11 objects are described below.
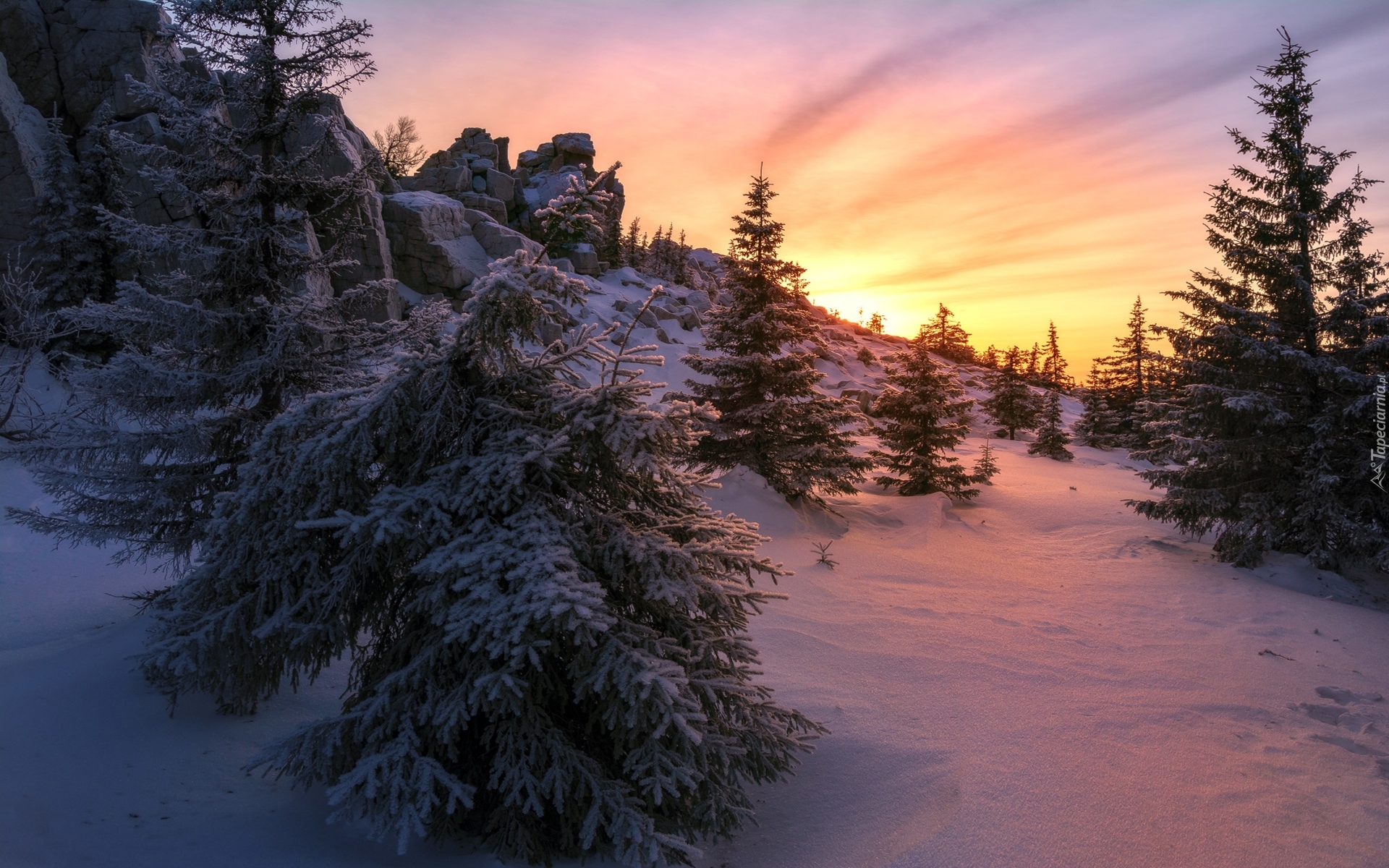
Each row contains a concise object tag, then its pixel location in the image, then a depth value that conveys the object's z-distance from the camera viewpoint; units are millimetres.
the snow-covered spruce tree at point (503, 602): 2900
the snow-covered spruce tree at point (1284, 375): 9227
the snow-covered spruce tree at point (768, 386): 12375
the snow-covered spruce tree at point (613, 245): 53656
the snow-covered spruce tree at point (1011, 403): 33406
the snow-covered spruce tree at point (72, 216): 16703
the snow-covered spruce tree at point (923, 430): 14984
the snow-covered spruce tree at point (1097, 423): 33688
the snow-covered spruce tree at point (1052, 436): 26875
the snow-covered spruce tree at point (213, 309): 5781
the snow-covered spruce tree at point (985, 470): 15805
